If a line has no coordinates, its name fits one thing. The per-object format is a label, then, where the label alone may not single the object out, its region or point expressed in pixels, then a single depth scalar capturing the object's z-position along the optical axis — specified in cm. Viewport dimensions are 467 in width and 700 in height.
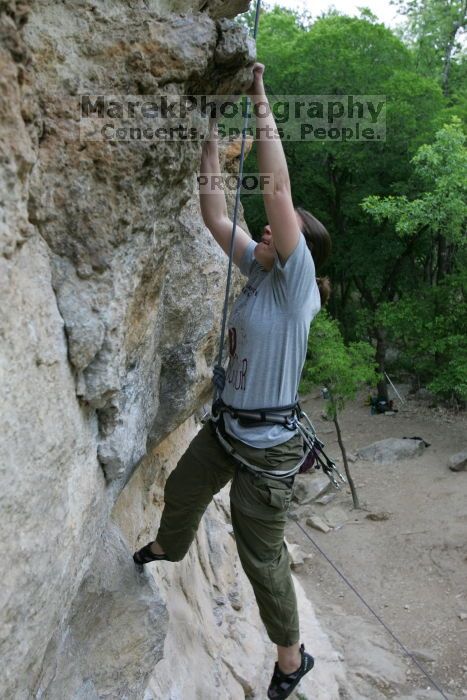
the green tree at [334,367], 1120
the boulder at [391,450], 1334
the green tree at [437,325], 1342
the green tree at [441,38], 1864
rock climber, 298
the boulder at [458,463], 1235
